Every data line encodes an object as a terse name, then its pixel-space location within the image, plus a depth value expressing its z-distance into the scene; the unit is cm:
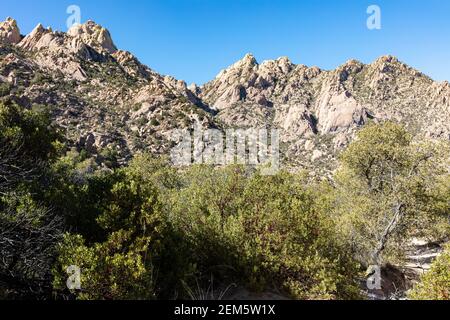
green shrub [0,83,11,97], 8629
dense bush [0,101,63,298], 1159
